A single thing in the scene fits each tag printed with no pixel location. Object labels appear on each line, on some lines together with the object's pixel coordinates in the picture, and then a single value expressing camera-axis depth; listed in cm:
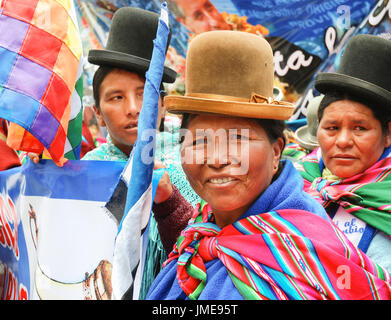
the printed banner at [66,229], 177
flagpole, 140
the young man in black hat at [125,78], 240
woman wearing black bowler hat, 226
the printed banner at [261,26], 625
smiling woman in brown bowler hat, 143
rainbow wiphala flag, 171
